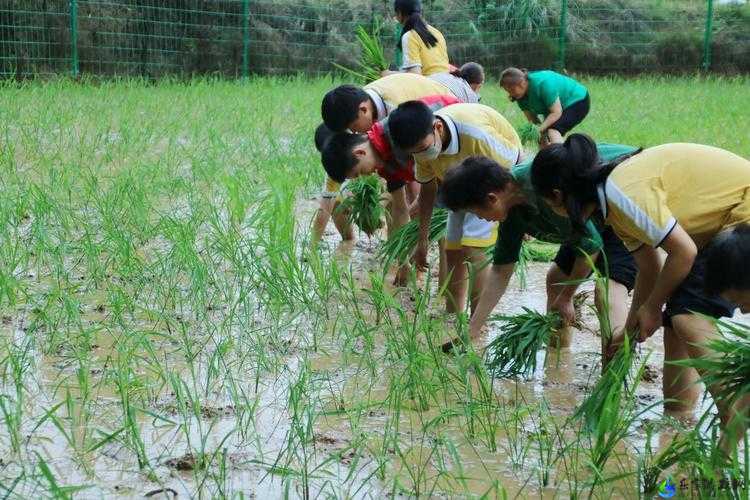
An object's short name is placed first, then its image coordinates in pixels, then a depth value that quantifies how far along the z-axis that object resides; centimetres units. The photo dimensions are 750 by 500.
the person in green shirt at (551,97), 750
